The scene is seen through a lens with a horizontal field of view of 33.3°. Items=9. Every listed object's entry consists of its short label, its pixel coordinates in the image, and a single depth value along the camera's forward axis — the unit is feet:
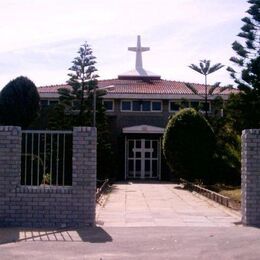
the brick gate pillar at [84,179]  27.47
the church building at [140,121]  84.96
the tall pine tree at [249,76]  64.50
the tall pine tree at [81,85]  72.69
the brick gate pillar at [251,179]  28.26
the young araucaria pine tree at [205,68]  77.92
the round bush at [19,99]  53.37
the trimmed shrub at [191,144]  61.45
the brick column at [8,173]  27.70
